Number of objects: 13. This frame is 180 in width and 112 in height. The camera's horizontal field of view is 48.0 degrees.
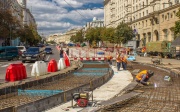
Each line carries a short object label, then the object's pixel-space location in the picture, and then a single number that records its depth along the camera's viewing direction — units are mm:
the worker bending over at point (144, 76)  9453
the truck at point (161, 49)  34250
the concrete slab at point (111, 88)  6883
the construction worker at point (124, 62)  17138
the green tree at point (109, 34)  67312
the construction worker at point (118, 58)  16562
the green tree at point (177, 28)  33688
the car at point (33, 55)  23250
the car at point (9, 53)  25594
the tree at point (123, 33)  58344
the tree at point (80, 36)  132750
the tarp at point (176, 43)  27906
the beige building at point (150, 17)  42312
